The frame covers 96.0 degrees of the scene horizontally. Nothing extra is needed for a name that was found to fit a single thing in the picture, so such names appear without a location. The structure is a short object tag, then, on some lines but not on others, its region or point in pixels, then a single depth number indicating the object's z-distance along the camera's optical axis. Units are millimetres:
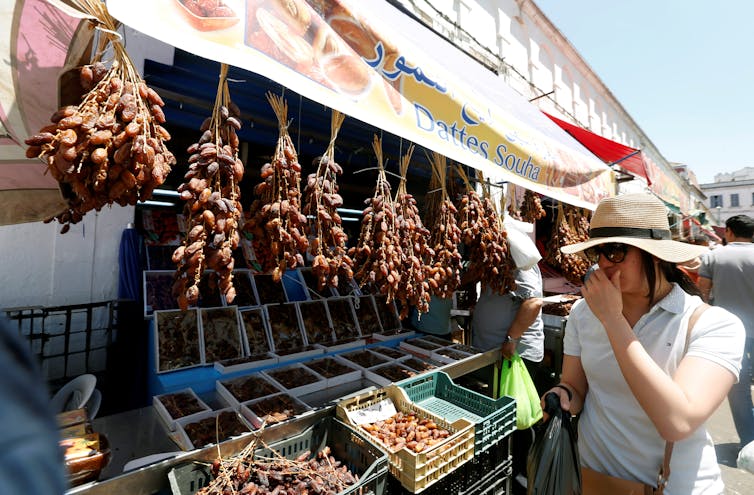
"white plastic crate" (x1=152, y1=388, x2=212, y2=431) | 2236
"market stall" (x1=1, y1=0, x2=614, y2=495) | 1365
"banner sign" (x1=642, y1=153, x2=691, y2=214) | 6562
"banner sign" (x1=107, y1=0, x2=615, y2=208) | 1232
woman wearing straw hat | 1280
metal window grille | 2908
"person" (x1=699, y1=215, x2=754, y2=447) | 3956
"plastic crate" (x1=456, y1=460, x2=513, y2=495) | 2145
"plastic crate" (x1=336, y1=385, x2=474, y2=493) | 1786
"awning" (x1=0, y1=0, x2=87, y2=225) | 1417
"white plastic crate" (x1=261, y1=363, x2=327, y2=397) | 2710
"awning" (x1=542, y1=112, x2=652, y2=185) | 5719
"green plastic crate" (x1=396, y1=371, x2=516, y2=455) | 2188
